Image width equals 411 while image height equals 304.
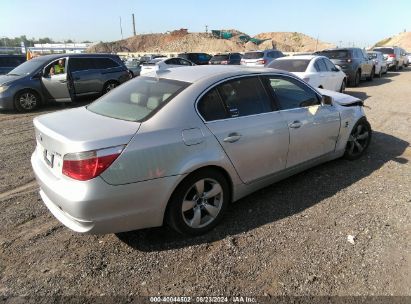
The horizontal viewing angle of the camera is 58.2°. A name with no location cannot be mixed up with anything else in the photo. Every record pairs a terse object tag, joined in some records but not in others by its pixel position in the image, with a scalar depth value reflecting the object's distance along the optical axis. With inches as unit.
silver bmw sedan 118.3
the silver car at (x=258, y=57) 761.0
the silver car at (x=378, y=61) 767.6
